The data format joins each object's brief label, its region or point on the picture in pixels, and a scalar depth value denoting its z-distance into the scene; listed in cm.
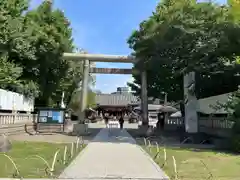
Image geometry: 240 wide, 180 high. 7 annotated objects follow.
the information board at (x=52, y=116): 1641
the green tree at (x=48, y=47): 1683
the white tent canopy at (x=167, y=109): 2263
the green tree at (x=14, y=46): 1320
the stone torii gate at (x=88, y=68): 1802
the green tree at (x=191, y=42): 1237
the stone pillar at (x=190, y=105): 1521
